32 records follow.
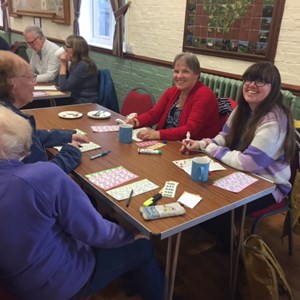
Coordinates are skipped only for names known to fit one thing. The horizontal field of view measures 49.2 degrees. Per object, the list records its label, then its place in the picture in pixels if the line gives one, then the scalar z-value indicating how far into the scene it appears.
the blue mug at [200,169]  1.41
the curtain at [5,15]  6.55
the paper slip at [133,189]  1.30
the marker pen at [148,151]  1.74
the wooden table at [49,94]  2.91
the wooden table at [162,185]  1.16
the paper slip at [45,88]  3.17
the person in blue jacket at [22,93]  1.48
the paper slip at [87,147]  1.74
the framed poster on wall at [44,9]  4.81
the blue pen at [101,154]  1.65
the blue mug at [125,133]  1.85
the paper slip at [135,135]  1.93
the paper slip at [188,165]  1.57
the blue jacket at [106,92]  3.18
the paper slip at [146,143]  1.86
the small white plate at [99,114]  2.34
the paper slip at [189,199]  1.26
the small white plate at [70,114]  2.33
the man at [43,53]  3.61
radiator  2.79
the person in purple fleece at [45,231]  0.92
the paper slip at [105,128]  2.07
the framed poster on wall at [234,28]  2.54
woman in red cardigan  2.04
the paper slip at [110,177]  1.39
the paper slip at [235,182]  1.41
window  4.43
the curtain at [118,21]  3.79
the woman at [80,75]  3.13
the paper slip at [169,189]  1.33
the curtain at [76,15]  4.44
